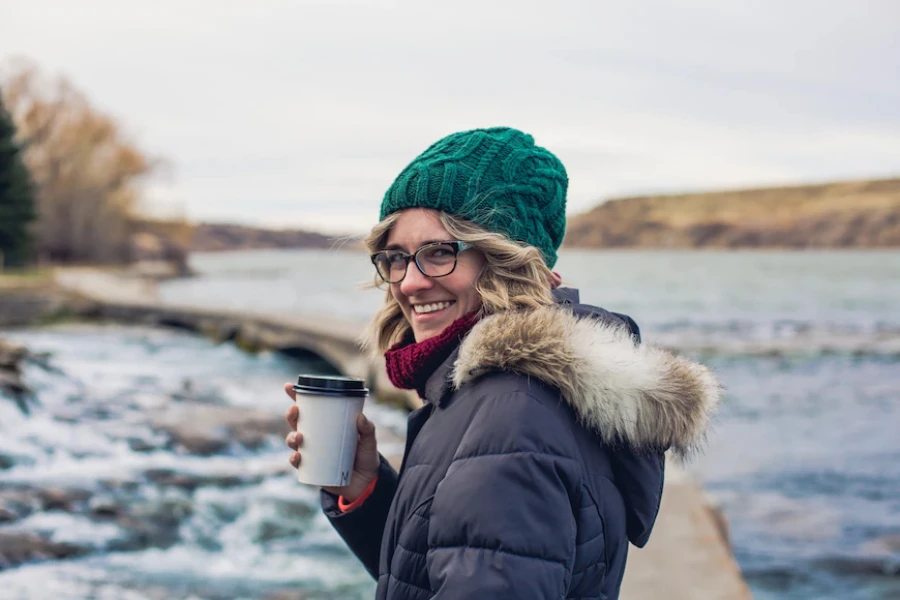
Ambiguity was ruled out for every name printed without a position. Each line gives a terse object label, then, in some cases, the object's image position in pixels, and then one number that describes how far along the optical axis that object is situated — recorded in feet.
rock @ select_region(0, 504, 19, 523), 23.88
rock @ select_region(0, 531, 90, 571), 21.43
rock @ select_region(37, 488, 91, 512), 25.49
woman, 5.12
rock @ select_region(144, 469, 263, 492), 29.01
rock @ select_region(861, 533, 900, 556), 27.66
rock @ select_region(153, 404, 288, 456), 33.91
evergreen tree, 114.73
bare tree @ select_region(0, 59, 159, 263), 159.12
